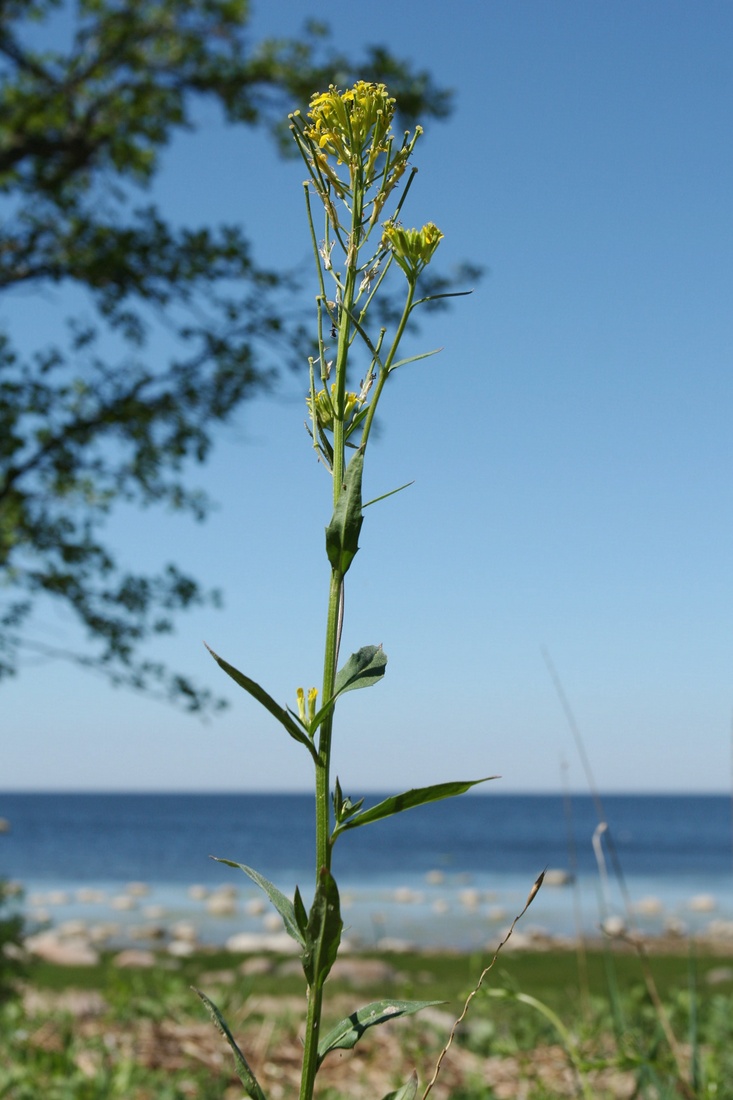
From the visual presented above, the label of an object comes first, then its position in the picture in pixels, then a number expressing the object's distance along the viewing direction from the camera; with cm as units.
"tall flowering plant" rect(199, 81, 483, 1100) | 96
